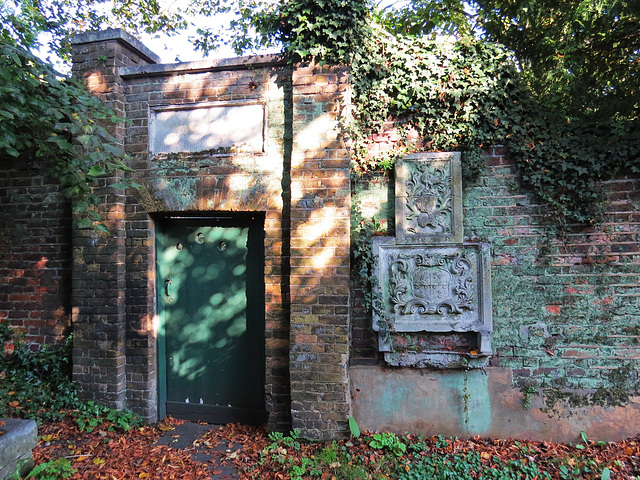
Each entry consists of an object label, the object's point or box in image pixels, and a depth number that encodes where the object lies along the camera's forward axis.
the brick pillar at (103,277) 3.96
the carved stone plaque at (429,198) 3.59
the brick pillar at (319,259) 3.50
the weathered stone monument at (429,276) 3.55
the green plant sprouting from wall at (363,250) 3.67
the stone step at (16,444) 2.66
